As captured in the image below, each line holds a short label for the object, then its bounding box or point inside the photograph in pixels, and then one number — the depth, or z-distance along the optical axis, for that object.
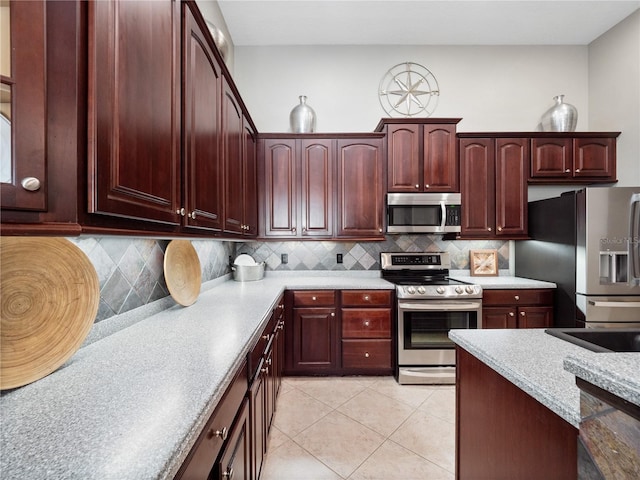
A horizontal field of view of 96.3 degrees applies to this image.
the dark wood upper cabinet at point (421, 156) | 2.90
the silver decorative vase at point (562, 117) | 3.07
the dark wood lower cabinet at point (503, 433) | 0.76
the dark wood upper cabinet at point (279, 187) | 2.97
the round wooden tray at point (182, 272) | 1.64
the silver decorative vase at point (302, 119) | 2.99
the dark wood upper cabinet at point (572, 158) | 2.99
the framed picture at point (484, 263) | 3.18
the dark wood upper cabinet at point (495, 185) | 2.99
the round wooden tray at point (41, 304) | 0.78
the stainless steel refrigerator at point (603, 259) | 2.28
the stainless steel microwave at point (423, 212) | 2.90
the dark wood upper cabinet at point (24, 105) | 0.58
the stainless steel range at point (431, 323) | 2.60
